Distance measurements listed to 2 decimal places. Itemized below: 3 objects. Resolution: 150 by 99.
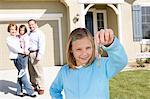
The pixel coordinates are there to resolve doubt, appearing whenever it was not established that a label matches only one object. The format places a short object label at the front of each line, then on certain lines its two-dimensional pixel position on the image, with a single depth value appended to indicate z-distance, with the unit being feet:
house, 30.73
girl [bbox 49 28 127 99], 5.32
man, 15.88
